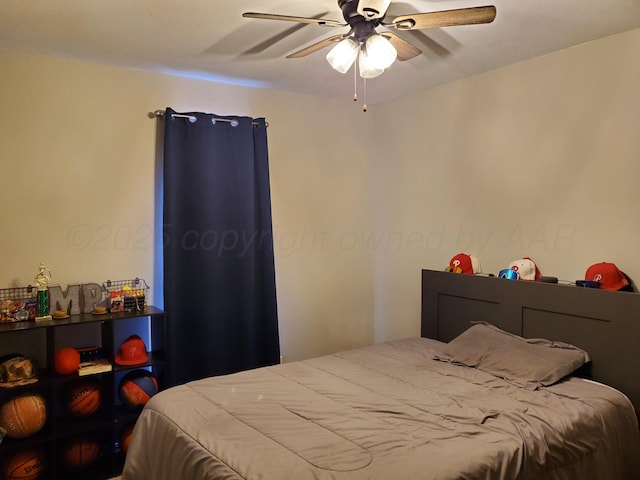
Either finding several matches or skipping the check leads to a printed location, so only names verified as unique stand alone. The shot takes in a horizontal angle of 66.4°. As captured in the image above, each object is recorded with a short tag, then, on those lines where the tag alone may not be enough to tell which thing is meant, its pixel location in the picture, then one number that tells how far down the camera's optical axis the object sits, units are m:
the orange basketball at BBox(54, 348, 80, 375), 2.76
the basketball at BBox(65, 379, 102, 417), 2.80
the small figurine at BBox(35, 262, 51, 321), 2.81
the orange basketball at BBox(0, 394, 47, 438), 2.55
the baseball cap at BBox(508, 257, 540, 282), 3.11
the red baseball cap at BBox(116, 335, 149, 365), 2.96
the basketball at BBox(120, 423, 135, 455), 2.93
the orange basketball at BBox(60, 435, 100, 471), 2.77
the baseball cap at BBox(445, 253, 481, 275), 3.43
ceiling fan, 1.91
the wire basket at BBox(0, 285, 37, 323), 2.76
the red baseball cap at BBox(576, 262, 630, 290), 2.67
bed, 1.80
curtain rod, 3.35
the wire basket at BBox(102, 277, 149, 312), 3.06
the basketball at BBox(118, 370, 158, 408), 2.91
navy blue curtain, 3.32
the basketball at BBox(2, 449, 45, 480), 2.59
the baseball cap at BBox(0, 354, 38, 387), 2.61
